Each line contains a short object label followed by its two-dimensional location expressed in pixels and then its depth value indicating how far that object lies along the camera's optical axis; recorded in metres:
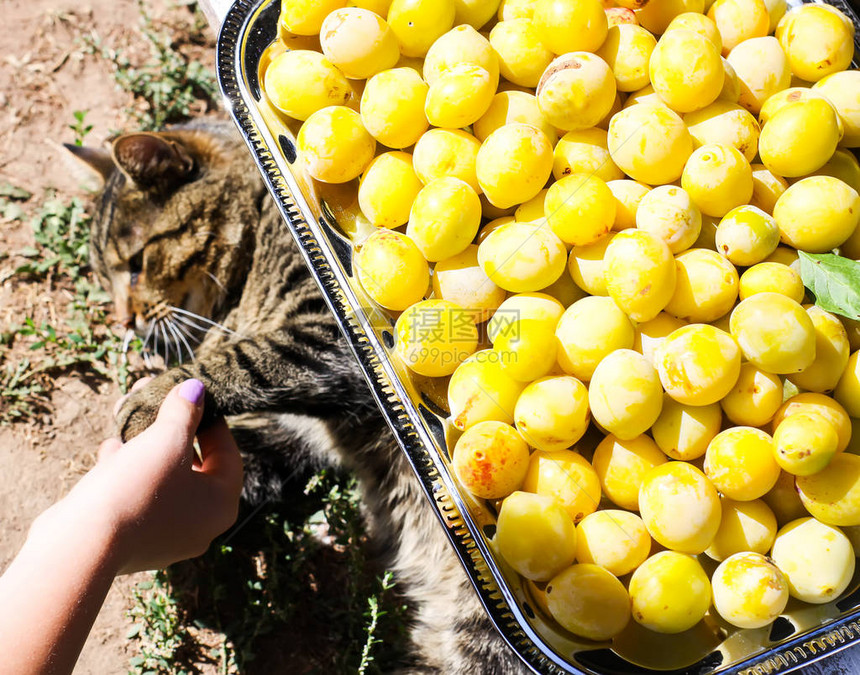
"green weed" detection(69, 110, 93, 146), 0.95
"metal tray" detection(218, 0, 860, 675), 0.43
